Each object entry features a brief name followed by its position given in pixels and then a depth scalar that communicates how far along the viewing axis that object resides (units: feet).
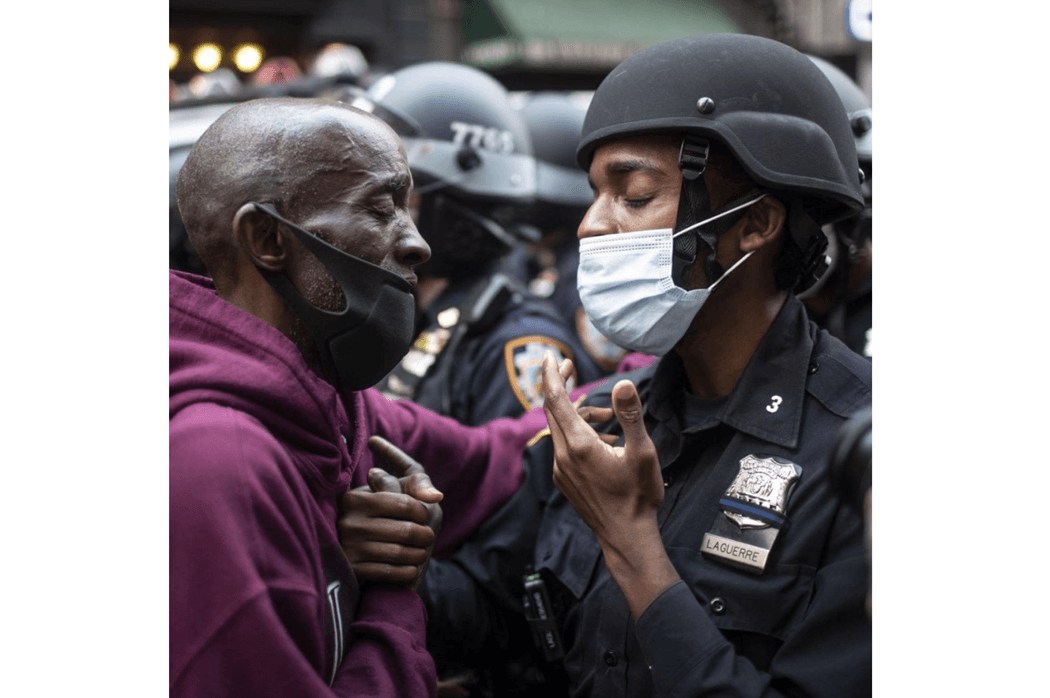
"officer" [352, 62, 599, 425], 13.50
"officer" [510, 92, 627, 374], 23.34
